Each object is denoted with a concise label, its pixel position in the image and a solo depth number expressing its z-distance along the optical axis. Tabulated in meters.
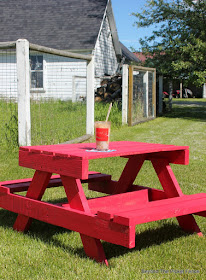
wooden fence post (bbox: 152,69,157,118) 16.17
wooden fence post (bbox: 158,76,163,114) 18.35
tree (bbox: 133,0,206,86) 15.94
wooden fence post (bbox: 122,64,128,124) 13.28
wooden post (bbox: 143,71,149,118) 15.37
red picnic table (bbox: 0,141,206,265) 3.13
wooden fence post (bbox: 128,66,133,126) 13.18
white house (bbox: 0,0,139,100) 20.28
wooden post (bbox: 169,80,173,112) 19.06
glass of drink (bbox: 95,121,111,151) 3.47
